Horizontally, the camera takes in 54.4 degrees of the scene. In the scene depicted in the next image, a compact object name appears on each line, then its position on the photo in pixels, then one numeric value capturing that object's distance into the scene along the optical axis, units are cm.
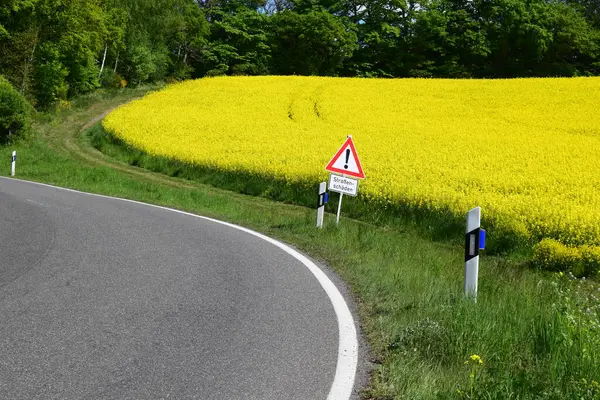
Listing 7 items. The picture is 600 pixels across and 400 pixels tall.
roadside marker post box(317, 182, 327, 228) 1246
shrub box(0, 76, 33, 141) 2966
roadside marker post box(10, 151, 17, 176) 2331
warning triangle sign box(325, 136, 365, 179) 1211
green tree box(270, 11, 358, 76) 6725
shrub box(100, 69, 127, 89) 5616
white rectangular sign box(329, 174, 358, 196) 1217
